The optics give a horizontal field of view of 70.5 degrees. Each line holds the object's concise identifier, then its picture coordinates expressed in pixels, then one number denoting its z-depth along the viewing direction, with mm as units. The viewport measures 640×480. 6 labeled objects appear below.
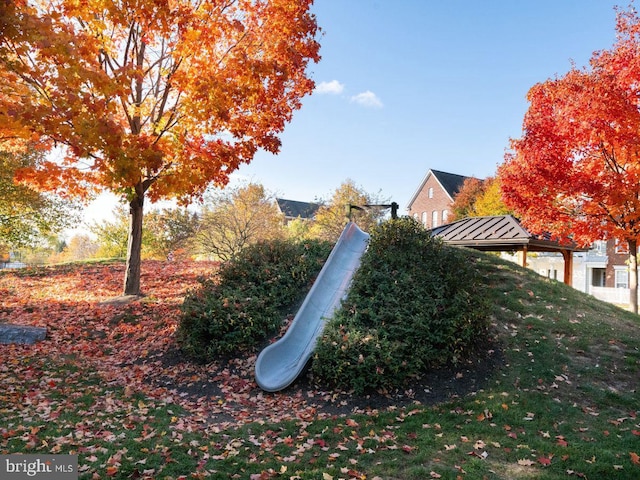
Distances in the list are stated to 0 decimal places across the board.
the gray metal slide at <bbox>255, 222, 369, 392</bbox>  6571
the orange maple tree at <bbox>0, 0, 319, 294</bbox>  7512
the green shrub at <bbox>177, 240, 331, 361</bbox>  7273
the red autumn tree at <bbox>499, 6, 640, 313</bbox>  10844
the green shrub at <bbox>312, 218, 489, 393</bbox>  6102
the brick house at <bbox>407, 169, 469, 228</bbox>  39219
